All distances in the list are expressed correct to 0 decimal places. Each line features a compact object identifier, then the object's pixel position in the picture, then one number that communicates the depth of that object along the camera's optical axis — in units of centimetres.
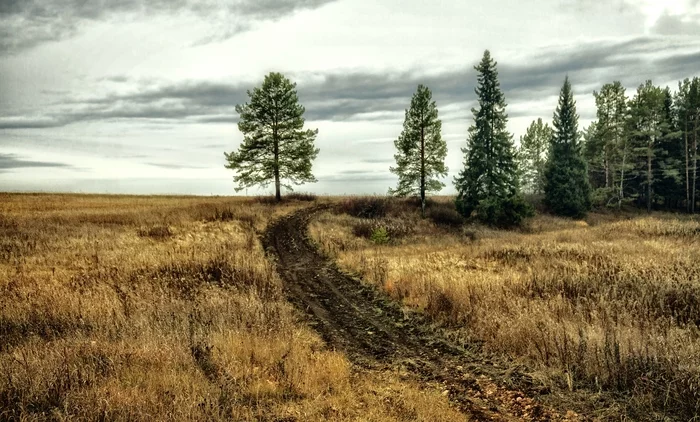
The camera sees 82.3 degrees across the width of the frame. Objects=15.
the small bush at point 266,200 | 3828
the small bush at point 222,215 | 2736
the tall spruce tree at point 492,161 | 3384
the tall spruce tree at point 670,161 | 4916
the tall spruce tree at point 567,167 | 4256
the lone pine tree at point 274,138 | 3684
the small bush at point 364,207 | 3391
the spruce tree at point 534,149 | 6022
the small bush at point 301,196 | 4169
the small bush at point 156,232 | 2184
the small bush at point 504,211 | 3388
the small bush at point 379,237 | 2450
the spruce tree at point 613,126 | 4759
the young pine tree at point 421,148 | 3541
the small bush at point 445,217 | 3506
